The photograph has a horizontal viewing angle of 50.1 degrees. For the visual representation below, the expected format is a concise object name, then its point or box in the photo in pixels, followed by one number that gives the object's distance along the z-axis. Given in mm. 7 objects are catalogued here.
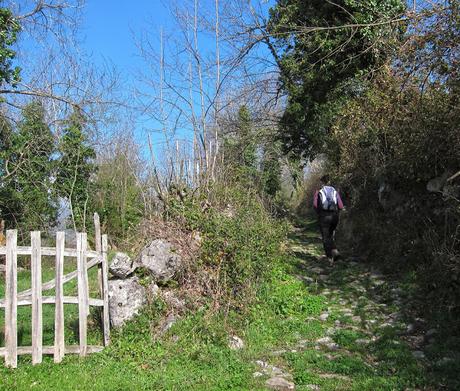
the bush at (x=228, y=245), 8023
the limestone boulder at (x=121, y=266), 7656
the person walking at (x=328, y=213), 11555
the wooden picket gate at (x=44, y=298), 6297
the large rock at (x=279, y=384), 5469
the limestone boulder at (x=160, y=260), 8016
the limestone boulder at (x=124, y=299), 7410
